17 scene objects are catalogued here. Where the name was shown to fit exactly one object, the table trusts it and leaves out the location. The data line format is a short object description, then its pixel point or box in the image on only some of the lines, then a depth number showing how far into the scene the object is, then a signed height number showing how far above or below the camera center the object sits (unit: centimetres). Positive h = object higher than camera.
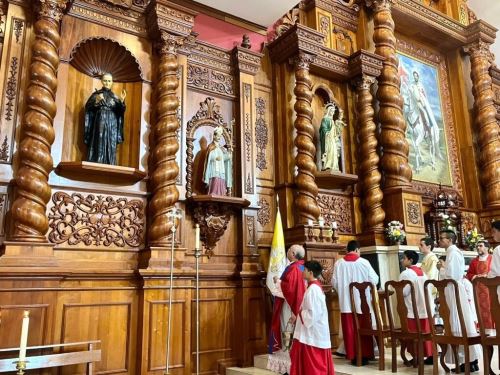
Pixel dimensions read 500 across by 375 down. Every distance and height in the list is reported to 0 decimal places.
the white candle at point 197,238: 473 +53
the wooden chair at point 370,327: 521 -44
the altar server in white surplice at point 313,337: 438 -47
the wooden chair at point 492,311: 422 -25
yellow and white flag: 622 +43
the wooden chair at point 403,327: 484 -45
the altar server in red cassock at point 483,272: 553 +15
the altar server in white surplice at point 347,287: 565 +0
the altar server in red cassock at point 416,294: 545 -10
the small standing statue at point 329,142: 769 +245
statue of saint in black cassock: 575 +210
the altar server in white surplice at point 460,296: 484 -15
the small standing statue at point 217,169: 643 +172
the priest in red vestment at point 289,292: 531 -4
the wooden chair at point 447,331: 445 -47
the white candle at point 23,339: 250 -25
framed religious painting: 950 +355
